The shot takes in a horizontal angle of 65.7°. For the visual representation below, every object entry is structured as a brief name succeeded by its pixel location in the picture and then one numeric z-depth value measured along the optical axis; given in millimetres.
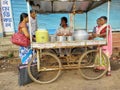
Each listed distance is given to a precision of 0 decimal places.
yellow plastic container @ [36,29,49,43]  1985
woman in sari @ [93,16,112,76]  2171
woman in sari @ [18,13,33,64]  2126
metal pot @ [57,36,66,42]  2051
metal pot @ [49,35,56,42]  2112
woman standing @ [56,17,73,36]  2572
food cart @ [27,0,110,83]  2026
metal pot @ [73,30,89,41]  2111
